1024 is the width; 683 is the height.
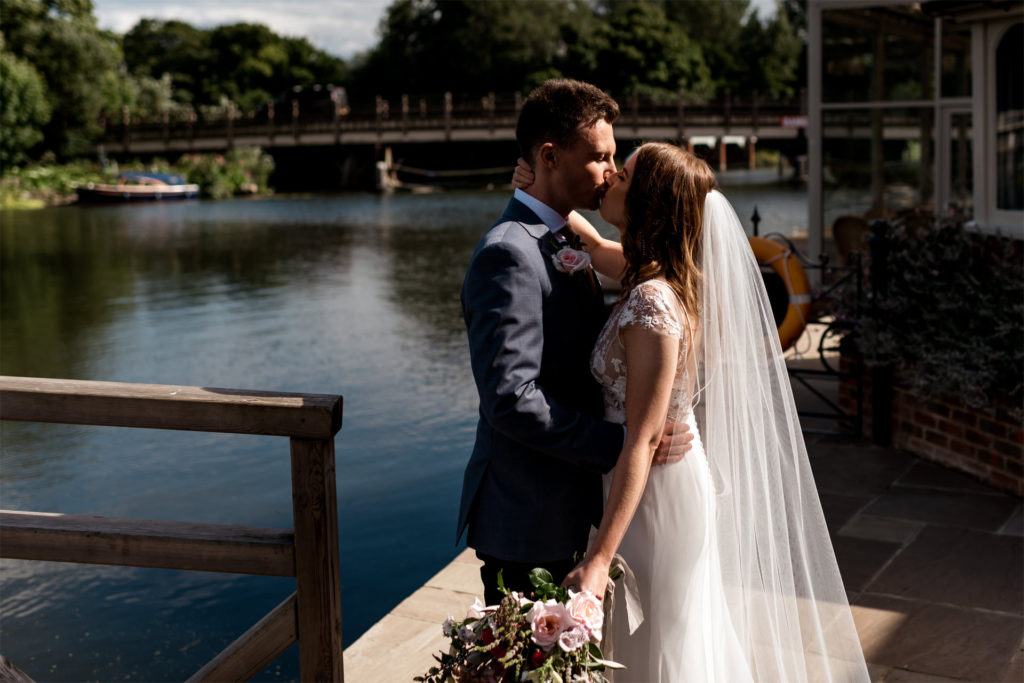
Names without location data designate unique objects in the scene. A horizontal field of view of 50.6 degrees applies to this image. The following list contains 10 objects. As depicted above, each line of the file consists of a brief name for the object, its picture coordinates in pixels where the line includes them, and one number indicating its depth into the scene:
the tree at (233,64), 80.31
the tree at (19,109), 47.47
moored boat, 44.09
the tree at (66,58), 49.75
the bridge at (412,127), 51.53
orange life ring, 7.19
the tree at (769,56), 78.31
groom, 2.30
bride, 2.38
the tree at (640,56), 68.62
